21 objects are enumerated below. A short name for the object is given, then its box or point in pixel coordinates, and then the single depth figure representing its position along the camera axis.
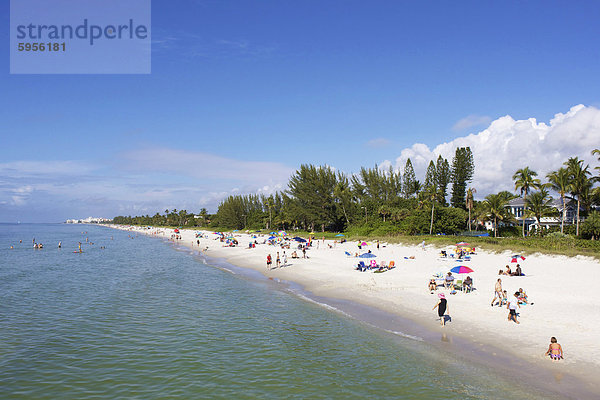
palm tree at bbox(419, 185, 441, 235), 72.76
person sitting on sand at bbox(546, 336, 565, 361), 12.38
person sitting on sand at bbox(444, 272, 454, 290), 22.76
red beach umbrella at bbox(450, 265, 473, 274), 22.23
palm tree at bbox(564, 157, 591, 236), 47.16
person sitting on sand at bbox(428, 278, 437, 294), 22.40
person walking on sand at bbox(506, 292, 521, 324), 16.33
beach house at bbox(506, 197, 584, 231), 64.00
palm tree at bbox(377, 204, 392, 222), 72.69
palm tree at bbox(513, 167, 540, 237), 63.66
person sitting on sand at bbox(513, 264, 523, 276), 25.25
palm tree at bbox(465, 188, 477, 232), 62.09
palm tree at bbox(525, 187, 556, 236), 58.34
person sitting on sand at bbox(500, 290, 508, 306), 18.73
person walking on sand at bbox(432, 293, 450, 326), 16.60
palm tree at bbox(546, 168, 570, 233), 48.84
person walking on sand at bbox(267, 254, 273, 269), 37.24
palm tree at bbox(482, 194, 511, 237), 61.23
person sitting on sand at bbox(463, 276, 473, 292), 21.86
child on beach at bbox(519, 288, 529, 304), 18.73
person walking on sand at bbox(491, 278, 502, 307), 18.86
